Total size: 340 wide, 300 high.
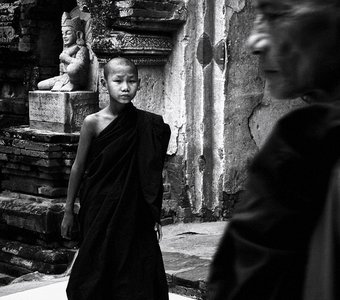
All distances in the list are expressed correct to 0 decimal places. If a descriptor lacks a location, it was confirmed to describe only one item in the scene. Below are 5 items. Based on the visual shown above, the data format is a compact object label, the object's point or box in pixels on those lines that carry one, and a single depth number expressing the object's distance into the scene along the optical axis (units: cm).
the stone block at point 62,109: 677
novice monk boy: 460
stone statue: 693
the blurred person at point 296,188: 142
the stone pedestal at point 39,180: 648
